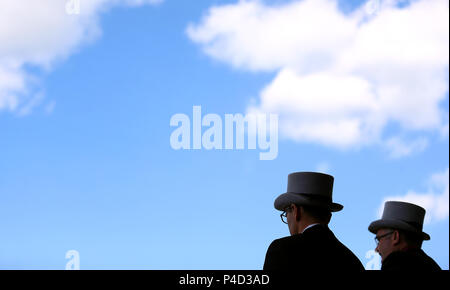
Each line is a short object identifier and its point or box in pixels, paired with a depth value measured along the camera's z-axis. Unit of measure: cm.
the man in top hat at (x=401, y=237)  617
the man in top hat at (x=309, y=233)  495
